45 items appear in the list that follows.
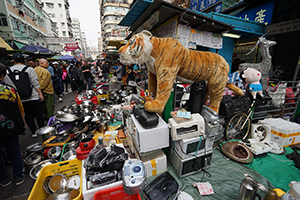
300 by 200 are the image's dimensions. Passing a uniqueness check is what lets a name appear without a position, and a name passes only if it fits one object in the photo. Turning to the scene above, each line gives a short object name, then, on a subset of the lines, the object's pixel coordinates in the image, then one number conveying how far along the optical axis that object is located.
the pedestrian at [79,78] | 7.66
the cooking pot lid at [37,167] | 2.34
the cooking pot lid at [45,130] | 2.78
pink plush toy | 2.99
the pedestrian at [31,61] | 3.84
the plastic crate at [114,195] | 1.47
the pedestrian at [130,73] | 7.15
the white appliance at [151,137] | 1.98
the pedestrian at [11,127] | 1.95
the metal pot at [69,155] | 2.38
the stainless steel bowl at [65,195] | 1.57
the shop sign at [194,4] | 7.42
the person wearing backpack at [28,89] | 2.97
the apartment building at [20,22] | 10.59
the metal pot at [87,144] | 1.97
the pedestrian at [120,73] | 8.25
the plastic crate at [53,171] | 1.60
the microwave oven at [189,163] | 2.20
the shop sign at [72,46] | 16.05
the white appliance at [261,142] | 2.81
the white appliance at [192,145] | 2.08
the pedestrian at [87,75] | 8.45
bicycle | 3.07
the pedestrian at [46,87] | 4.00
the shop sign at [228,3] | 5.03
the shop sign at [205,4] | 6.46
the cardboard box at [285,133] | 2.96
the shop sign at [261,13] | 5.34
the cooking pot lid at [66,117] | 3.03
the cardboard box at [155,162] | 2.16
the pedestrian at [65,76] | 8.96
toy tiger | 2.06
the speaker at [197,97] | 2.42
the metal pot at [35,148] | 2.68
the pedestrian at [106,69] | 11.22
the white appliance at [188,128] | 2.03
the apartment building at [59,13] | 30.86
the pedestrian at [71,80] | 9.06
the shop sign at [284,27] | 4.73
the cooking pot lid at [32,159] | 2.50
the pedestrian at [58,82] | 7.34
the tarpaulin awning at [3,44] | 7.39
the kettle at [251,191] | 1.49
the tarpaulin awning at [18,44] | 11.17
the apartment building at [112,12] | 30.94
